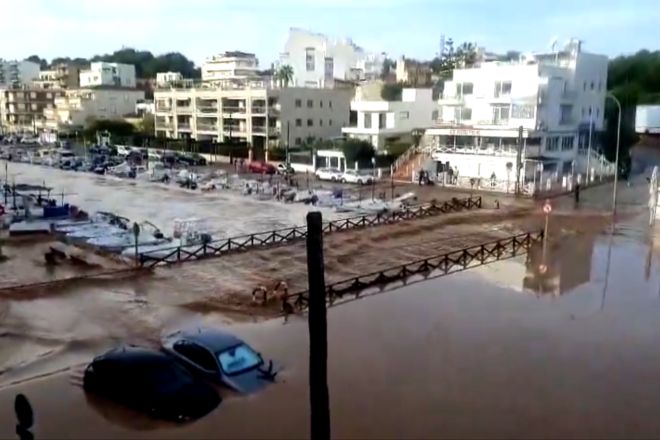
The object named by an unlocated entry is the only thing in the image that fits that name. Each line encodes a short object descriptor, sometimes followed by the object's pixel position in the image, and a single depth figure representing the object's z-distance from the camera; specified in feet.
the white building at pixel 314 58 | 328.70
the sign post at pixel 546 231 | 91.16
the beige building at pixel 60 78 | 428.56
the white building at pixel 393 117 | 187.93
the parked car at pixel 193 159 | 213.17
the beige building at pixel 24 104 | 375.04
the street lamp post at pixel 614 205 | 117.60
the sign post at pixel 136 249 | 78.28
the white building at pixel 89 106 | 328.08
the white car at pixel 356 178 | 158.34
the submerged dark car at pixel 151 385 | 39.29
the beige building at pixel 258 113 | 224.12
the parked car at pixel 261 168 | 185.88
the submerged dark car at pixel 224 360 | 43.52
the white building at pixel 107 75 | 416.26
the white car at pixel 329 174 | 165.99
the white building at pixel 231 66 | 433.48
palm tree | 279.94
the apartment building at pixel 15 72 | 552.53
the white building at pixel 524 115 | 150.41
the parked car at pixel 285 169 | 178.91
